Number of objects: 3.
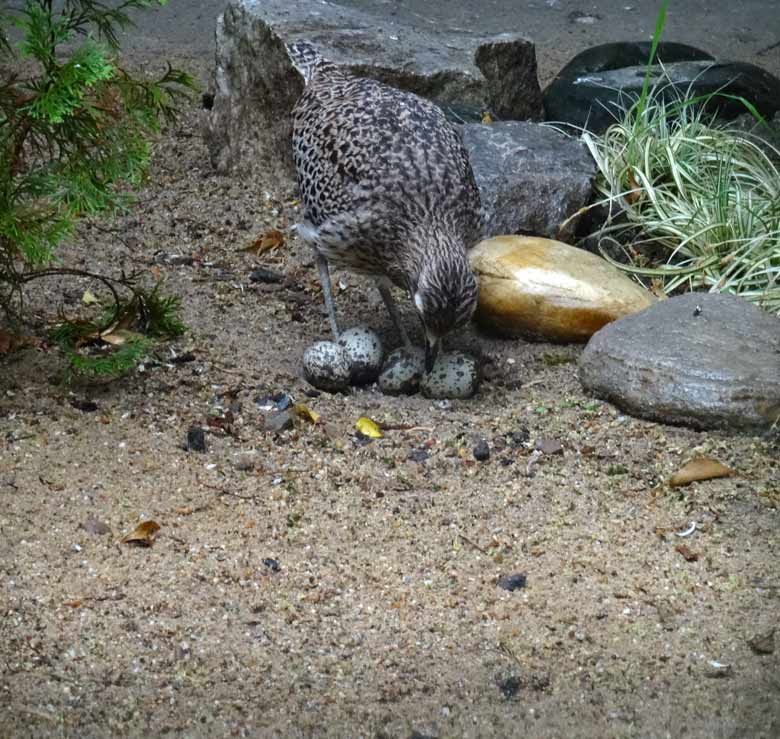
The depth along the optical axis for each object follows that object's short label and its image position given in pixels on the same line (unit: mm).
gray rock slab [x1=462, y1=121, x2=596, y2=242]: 6285
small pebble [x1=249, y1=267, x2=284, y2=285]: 6359
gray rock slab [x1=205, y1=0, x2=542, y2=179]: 7051
